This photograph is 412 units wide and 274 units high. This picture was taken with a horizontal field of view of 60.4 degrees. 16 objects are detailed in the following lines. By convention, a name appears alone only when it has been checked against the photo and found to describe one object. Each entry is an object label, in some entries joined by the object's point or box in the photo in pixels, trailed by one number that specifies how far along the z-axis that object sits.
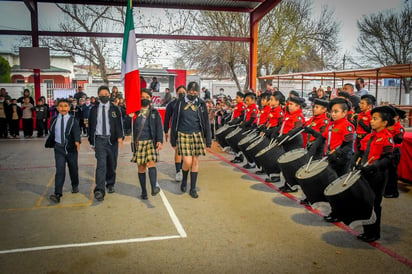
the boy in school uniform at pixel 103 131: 5.69
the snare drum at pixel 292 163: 4.90
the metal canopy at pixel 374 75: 11.07
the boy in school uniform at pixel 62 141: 5.68
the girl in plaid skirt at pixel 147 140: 5.62
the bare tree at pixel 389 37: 29.83
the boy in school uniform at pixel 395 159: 5.50
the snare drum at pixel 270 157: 6.08
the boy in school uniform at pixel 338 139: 4.62
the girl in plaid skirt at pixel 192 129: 5.87
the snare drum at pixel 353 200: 3.75
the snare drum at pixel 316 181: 4.25
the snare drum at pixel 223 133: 8.70
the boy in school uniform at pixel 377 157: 3.93
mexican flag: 5.30
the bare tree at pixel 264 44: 22.48
